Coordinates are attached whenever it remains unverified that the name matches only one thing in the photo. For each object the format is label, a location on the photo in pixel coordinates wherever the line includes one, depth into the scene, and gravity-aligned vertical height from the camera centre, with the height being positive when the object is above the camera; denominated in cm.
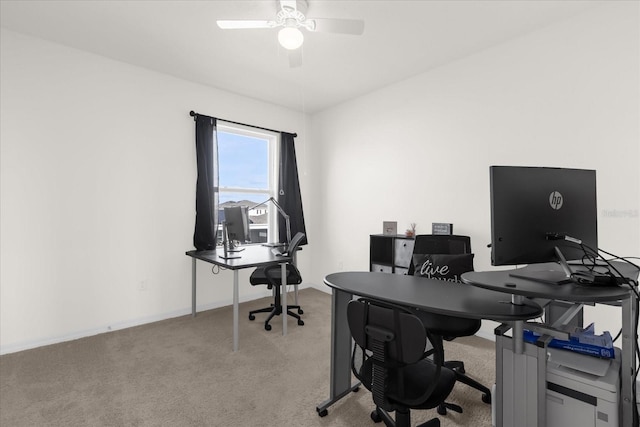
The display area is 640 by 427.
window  420 +61
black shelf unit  348 -45
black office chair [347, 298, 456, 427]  119 -60
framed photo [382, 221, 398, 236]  376 -16
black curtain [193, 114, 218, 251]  379 +38
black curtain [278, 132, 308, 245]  462 +45
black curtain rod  374 +126
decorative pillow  225 -39
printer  125 -75
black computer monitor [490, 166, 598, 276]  123 +1
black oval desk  126 -40
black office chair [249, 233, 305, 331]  336 -73
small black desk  275 -46
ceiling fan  215 +140
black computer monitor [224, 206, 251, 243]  343 -10
